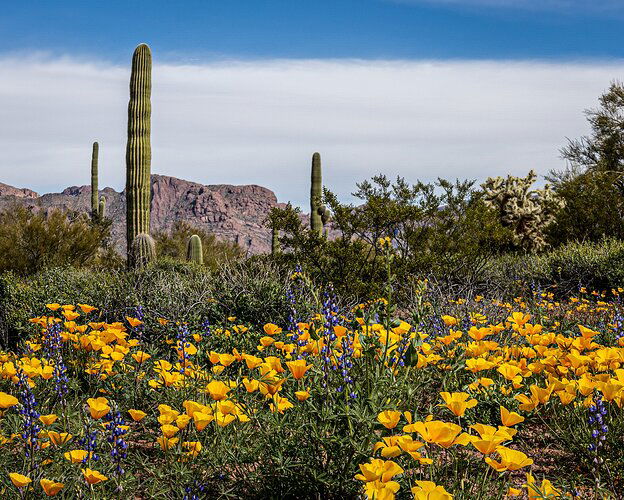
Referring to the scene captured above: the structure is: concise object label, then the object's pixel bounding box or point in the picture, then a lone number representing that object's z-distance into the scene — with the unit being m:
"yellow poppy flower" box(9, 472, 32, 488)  1.93
